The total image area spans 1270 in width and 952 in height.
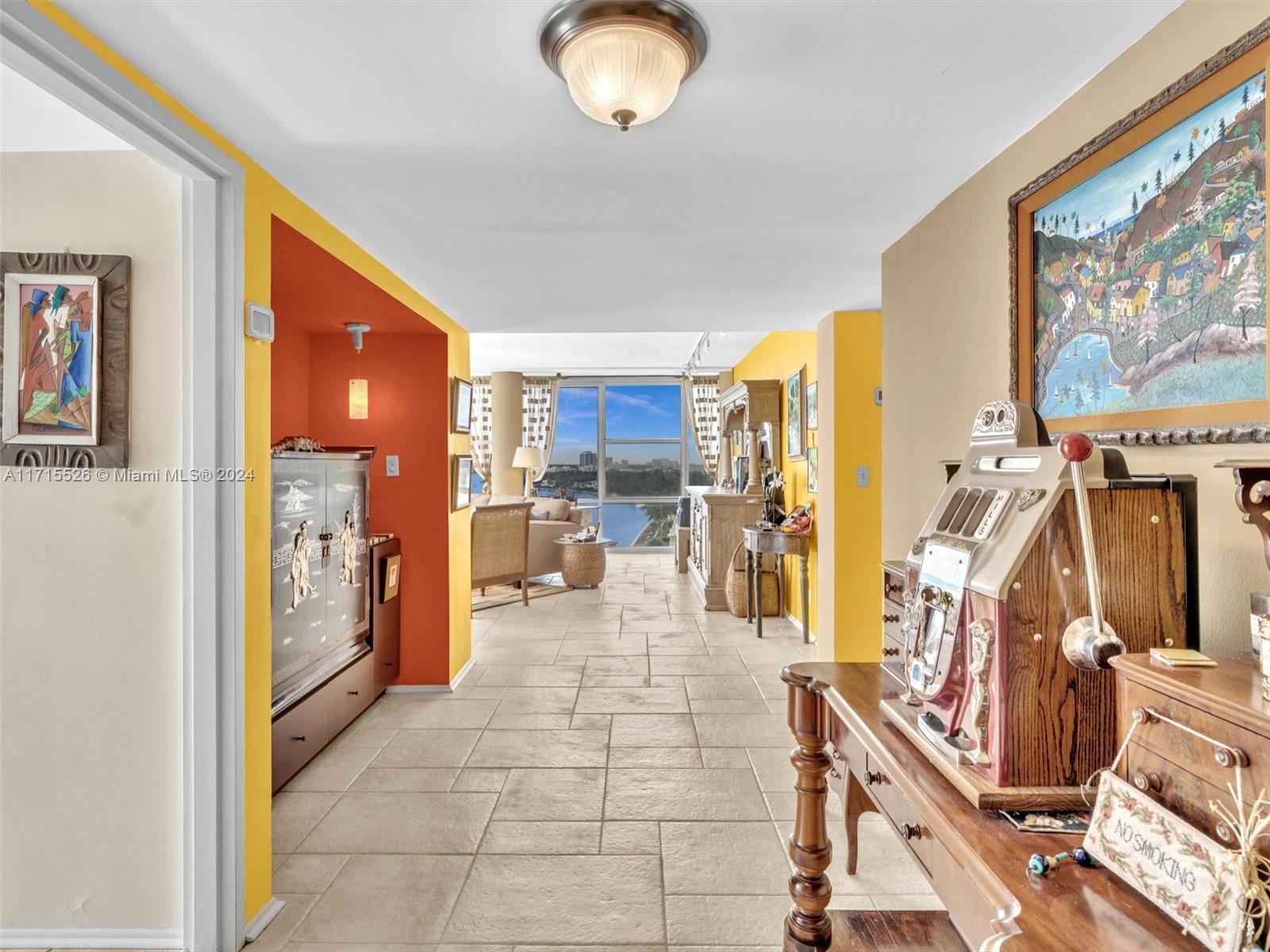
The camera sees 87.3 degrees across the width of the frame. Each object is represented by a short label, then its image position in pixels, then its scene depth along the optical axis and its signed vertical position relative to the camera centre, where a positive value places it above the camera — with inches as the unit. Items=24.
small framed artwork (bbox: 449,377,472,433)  166.4 +19.2
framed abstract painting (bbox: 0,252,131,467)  73.3 +13.2
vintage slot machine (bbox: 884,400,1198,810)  41.7 -8.8
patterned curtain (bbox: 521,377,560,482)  387.9 +42.1
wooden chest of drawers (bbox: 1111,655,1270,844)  30.4 -12.6
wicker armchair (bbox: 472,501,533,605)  245.3 -24.8
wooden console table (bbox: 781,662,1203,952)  31.7 -21.2
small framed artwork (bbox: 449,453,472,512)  165.8 -0.5
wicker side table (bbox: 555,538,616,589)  283.0 -35.8
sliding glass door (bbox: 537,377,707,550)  402.9 +13.3
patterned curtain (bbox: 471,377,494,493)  386.3 +28.1
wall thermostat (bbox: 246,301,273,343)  79.6 +19.3
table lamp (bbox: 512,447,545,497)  370.3 +11.1
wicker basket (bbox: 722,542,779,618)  235.5 -38.7
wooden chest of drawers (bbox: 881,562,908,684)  76.1 -15.5
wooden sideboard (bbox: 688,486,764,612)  248.5 -19.4
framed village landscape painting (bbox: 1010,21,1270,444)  46.8 +17.1
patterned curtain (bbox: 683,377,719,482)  386.3 +36.4
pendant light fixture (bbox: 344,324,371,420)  153.3 +19.2
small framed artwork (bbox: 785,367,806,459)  211.6 +20.7
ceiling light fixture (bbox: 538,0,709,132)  52.6 +35.2
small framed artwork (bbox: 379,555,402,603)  154.2 -23.1
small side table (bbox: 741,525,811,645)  202.2 -20.8
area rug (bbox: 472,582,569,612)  261.6 -48.4
